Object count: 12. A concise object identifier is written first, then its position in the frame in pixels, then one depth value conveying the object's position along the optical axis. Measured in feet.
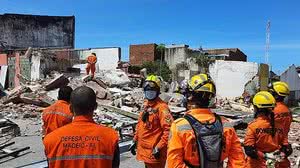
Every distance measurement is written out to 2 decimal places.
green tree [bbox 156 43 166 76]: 69.67
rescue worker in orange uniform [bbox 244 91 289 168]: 10.87
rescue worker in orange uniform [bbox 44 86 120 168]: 6.25
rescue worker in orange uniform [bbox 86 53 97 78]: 42.74
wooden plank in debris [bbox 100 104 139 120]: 30.79
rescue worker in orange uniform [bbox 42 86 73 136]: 11.35
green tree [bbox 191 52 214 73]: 55.17
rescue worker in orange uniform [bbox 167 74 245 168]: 6.87
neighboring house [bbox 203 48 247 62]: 67.82
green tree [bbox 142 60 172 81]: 62.96
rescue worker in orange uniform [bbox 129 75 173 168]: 11.16
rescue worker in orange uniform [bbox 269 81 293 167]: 11.76
